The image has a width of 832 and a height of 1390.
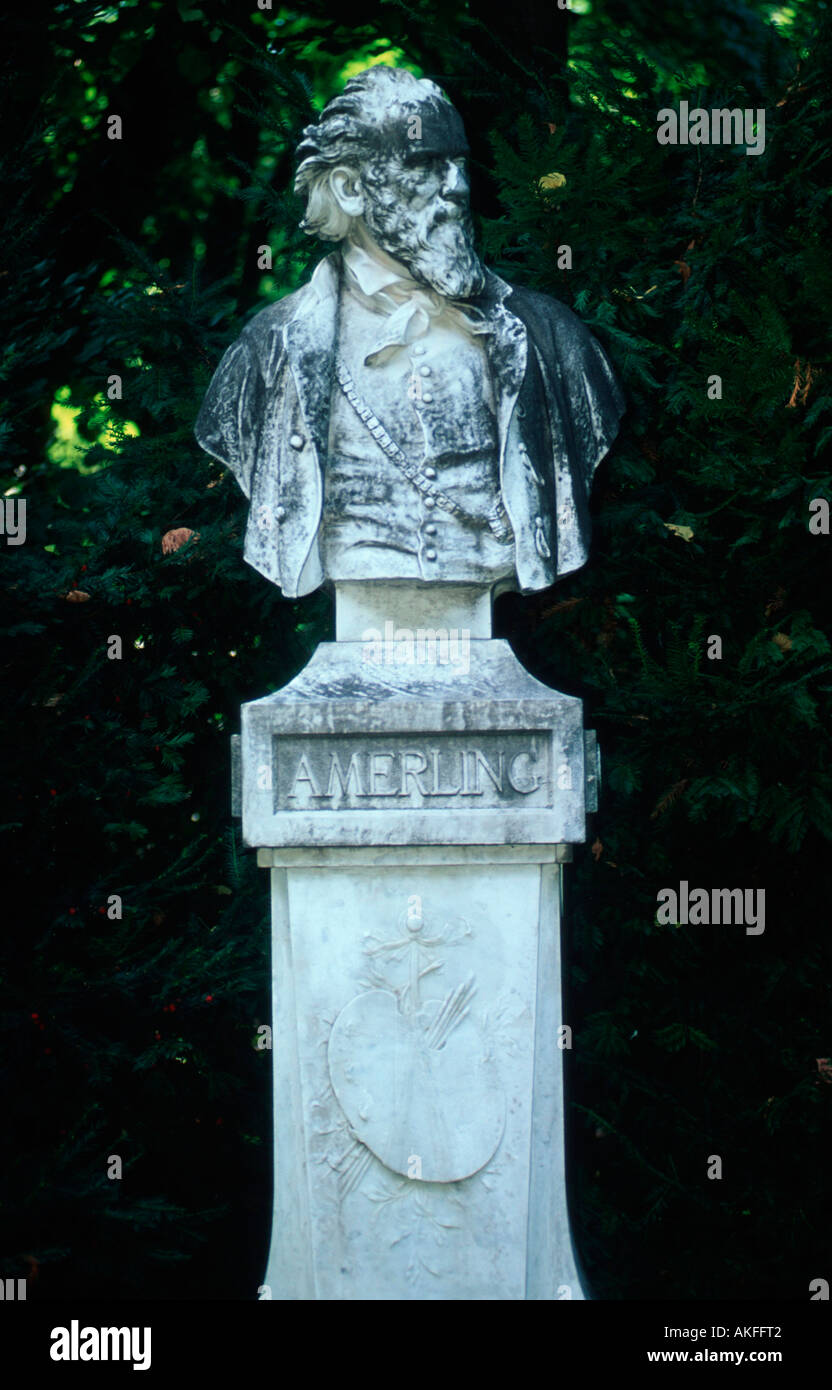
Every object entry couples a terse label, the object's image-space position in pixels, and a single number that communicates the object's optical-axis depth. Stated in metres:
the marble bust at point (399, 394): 4.55
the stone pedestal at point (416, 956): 4.43
